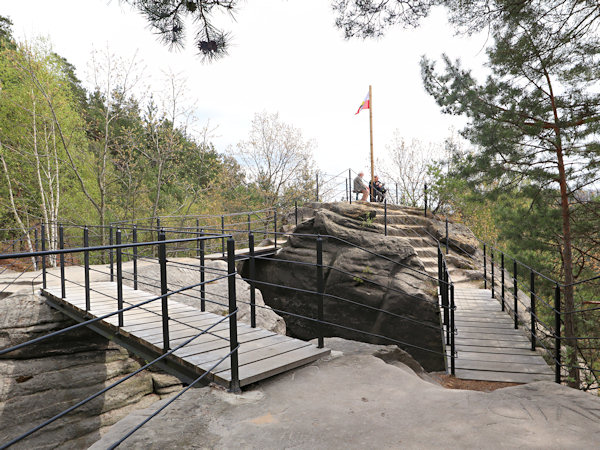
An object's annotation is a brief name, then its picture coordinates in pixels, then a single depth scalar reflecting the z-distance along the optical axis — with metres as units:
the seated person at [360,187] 14.09
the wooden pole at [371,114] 15.05
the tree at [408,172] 19.36
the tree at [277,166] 18.47
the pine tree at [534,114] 6.52
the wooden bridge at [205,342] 3.03
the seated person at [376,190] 14.90
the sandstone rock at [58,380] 5.34
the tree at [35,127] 11.05
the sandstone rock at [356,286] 7.20
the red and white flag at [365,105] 15.25
